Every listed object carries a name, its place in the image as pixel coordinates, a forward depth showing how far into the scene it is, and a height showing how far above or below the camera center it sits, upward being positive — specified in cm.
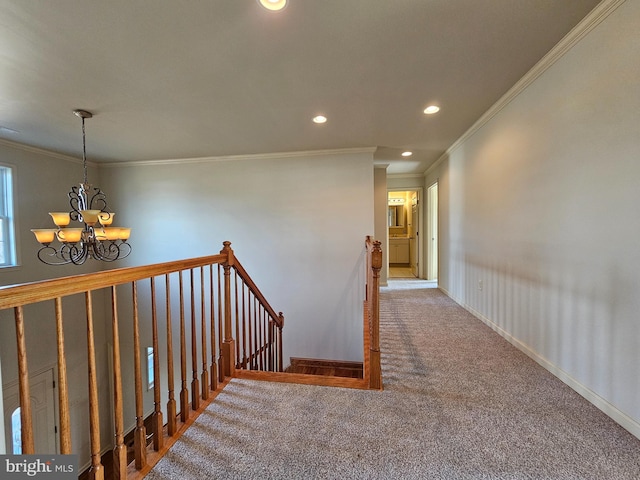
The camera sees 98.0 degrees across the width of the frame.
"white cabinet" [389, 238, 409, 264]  803 -69
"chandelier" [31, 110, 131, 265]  229 +0
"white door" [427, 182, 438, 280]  548 -12
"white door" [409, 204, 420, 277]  630 -39
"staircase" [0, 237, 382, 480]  98 -92
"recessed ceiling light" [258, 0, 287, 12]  149 +121
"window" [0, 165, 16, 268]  351 +18
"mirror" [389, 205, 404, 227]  858 +32
